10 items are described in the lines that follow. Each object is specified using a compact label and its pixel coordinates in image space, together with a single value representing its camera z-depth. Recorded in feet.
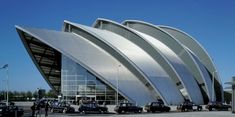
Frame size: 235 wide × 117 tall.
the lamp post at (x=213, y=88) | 257.09
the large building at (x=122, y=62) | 211.82
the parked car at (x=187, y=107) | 181.47
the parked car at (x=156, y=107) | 172.04
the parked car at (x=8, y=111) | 125.08
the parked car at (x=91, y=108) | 157.89
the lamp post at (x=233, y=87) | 145.48
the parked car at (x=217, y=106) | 196.65
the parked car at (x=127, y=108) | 162.32
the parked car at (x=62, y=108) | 161.66
